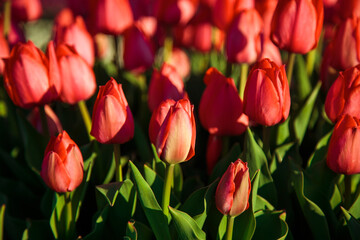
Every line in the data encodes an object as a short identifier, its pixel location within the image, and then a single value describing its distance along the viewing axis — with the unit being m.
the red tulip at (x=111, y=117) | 1.11
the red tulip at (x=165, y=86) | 1.20
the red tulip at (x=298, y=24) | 1.20
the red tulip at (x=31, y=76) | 1.18
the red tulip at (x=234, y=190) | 1.07
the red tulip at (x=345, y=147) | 1.10
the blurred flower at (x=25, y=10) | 1.48
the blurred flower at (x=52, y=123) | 1.27
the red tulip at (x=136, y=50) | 1.32
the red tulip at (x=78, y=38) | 1.32
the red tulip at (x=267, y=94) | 1.12
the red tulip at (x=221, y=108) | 1.17
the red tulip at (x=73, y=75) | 1.21
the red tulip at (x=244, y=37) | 1.26
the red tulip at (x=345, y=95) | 1.13
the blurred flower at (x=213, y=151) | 1.24
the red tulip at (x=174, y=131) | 1.07
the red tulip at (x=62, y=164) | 1.12
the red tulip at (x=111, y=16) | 1.35
